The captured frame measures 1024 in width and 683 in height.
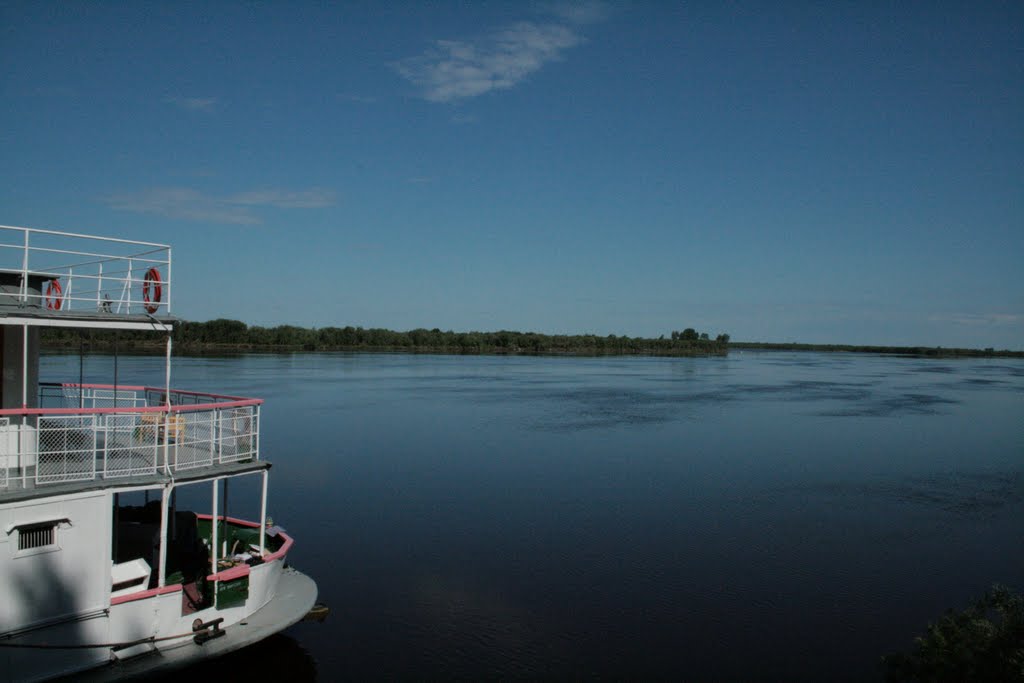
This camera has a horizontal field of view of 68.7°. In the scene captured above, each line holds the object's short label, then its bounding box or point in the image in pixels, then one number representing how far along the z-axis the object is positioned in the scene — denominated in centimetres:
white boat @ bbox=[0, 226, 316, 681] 828
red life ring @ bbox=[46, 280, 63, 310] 1016
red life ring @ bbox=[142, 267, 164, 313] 973
